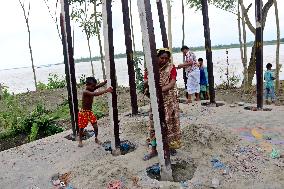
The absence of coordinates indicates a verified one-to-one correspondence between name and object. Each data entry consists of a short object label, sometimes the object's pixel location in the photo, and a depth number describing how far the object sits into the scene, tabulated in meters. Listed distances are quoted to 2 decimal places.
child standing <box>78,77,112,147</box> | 4.01
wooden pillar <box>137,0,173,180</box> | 2.80
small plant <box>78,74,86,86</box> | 12.73
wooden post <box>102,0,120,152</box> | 3.40
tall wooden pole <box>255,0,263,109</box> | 4.86
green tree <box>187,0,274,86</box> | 8.41
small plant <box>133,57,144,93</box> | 8.95
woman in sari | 3.17
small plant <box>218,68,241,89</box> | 9.82
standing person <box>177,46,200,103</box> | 6.06
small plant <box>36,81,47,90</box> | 13.36
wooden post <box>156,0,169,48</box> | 5.40
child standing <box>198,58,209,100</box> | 6.53
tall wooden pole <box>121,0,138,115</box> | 4.92
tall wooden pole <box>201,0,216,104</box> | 5.26
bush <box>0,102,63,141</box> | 5.89
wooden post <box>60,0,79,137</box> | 4.37
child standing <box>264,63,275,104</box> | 6.62
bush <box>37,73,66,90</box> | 13.14
